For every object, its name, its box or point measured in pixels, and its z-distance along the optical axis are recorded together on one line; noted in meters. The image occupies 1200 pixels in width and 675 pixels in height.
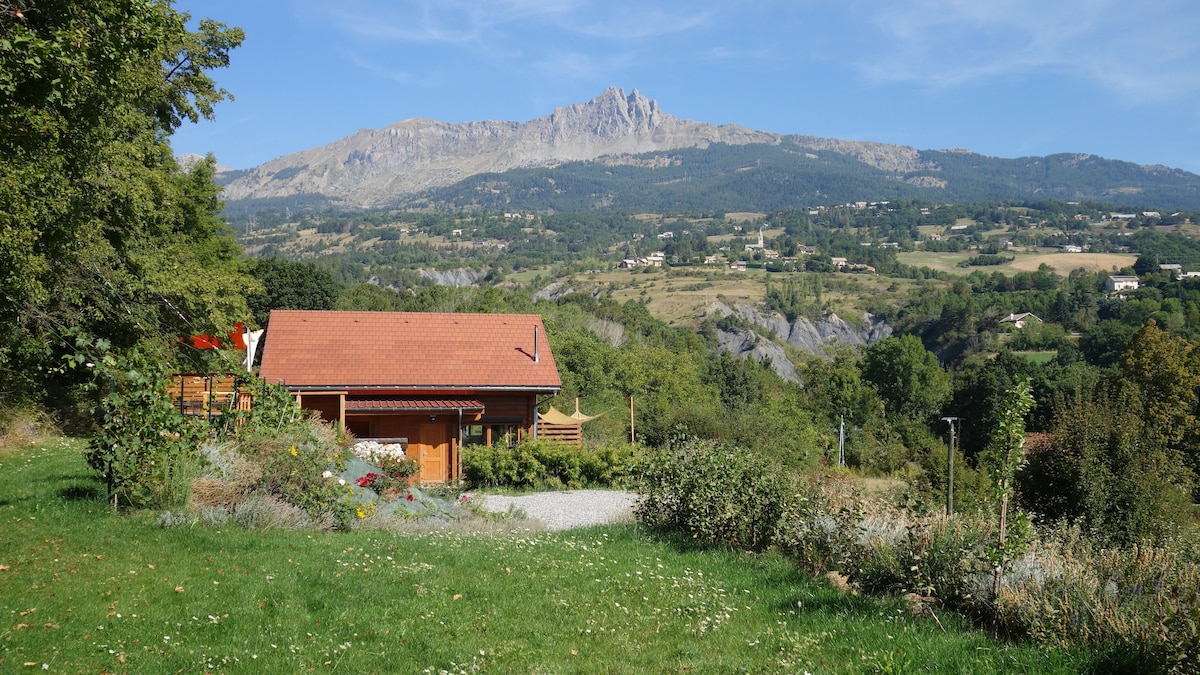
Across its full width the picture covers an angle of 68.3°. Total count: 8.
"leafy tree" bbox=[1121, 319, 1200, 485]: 43.69
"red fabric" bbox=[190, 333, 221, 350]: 24.33
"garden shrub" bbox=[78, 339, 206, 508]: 10.05
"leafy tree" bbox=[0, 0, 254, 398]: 7.17
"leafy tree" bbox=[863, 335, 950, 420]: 76.88
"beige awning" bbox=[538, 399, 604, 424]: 26.75
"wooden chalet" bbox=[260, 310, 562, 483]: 24.02
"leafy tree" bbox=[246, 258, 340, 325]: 51.22
